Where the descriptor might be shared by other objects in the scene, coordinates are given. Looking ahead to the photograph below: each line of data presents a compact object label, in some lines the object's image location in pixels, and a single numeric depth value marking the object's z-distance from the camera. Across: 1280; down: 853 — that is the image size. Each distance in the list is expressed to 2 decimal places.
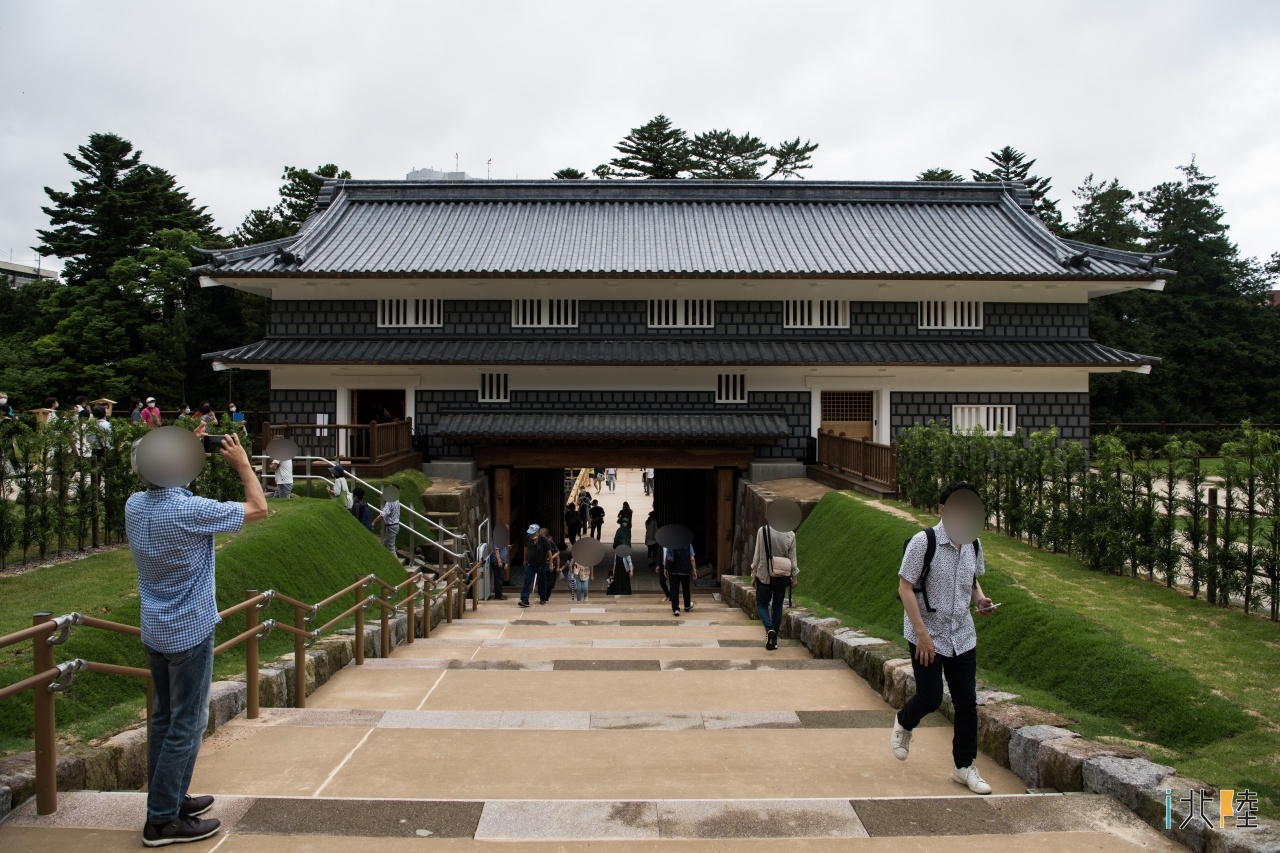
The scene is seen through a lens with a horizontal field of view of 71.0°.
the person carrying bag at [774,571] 10.20
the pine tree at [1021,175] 43.91
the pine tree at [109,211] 41.94
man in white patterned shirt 5.29
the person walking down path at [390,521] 15.88
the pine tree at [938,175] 47.75
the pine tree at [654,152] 49.47
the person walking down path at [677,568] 14.50
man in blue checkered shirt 4.12
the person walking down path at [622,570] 20.62
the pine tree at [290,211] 41.34
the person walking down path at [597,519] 31.02
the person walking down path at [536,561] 17.42
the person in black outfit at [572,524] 28.12
